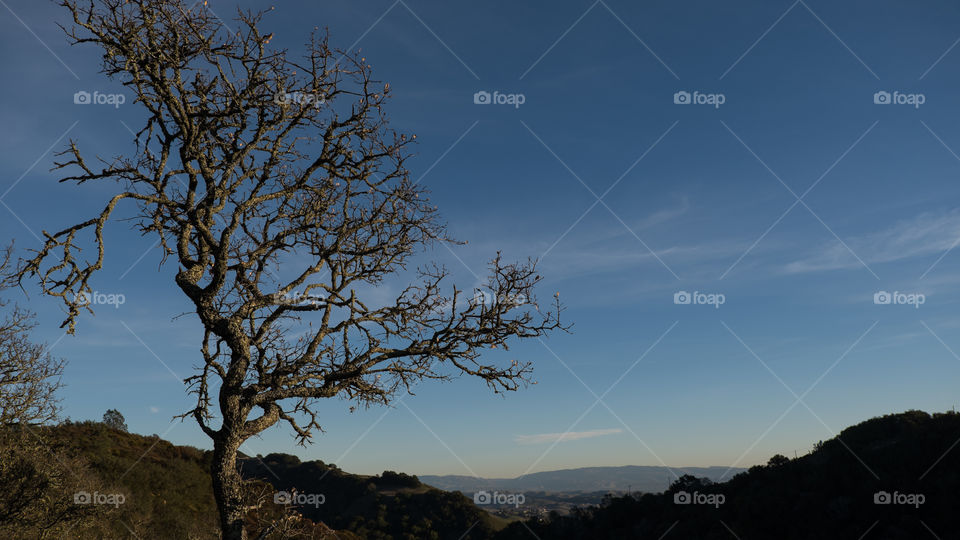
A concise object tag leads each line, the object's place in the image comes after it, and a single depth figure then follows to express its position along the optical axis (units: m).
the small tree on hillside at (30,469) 18.98
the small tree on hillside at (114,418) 57.94
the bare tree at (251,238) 7.07
